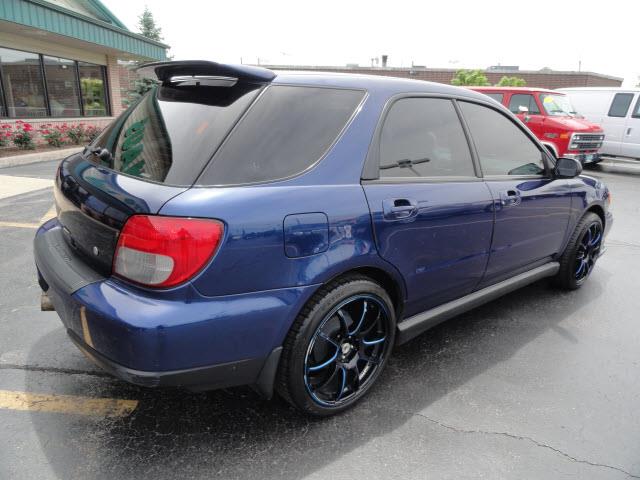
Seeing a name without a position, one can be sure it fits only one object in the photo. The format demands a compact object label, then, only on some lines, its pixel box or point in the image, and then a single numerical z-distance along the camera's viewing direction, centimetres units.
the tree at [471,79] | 2666
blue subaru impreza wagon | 185
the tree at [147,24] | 4541
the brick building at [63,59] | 1120
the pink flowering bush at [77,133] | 1306
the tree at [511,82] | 2644
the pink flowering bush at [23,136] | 1108
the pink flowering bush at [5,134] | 1071
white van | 1247
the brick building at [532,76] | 3083
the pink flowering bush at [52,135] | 1216
